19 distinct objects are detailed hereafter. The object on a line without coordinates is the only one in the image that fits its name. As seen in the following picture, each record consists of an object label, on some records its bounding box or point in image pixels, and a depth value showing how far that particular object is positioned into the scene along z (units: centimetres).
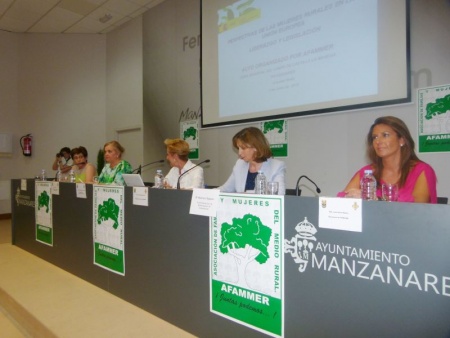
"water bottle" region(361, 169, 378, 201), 106
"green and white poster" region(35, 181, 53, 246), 226
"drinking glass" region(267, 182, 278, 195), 117
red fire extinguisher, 540
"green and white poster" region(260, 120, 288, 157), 318
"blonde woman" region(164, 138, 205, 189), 255
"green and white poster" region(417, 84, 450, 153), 225
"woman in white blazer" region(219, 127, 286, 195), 221
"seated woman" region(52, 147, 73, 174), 493
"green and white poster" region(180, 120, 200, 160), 410
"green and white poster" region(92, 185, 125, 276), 165
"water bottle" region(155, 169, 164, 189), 175
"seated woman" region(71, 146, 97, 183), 313
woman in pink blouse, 166
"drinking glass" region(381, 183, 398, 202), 120
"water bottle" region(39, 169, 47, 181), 257
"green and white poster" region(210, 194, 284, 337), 104
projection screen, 238
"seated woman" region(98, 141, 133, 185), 275
